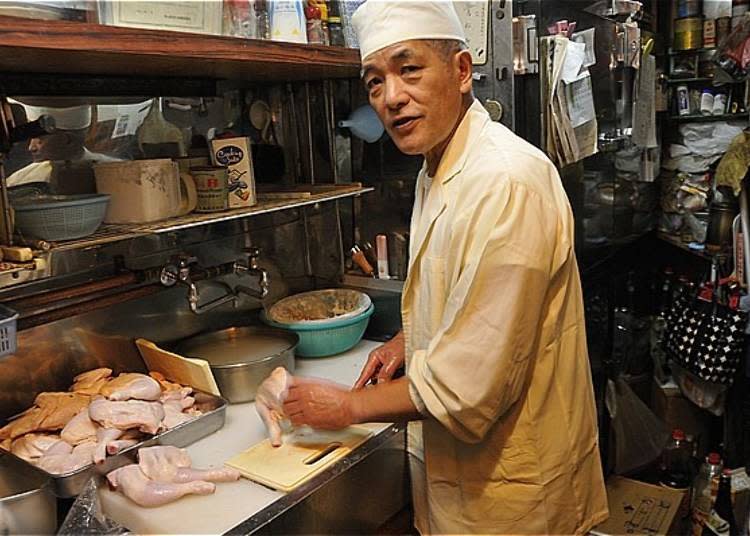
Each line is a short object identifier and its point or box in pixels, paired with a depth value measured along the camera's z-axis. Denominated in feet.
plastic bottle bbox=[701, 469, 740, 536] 7.03
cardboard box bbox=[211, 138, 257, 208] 4.95
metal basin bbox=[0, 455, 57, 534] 3.26
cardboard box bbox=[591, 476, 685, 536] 6.98
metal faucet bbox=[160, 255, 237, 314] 4.88
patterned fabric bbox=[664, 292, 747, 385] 7.77
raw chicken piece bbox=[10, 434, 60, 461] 3.84
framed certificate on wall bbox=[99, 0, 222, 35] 3.62
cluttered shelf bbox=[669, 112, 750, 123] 9.53
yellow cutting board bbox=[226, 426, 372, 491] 3.81
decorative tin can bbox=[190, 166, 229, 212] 4.77
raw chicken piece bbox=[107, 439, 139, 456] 3.80
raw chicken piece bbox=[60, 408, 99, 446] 3.94
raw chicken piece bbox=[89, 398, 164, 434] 3.97
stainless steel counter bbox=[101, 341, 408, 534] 3.54
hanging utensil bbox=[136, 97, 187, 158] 5.12
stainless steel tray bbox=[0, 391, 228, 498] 3.55
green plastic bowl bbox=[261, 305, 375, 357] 5.50
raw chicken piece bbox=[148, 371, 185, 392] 4.64
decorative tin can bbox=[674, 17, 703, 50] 9.83
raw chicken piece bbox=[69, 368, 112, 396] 4.45
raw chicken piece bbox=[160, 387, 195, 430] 4.22
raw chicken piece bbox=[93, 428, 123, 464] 3.72
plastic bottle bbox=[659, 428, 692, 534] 7.79
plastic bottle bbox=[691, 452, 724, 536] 7.24
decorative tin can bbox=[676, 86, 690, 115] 10.05
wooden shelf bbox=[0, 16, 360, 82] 3.26
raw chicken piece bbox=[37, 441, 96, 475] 3.65
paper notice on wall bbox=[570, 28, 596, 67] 5.88
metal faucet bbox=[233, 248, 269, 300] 5.46
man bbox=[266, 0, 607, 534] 3.35
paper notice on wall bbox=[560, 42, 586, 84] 5.42
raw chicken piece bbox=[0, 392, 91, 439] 4.04
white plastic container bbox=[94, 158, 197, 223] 4.25
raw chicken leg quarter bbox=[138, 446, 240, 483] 3.74
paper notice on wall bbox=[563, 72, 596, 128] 5.61
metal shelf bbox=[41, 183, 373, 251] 3.91
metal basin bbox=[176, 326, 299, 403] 4.79
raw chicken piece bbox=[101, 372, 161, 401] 4.29
